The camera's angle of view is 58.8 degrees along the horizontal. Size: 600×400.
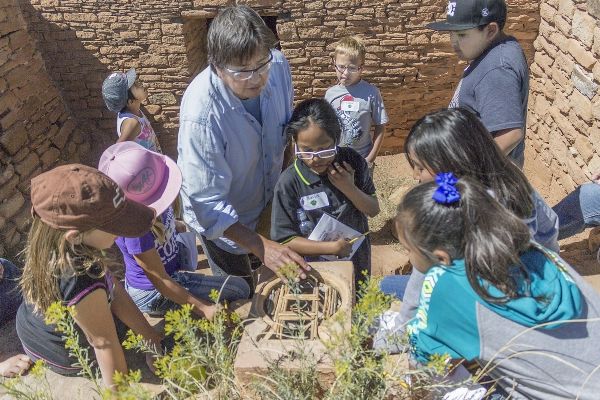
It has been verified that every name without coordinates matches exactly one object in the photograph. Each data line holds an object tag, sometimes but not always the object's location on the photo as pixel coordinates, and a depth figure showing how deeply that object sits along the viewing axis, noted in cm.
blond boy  412
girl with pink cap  239
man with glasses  218
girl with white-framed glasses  244
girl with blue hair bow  153
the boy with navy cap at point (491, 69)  262
